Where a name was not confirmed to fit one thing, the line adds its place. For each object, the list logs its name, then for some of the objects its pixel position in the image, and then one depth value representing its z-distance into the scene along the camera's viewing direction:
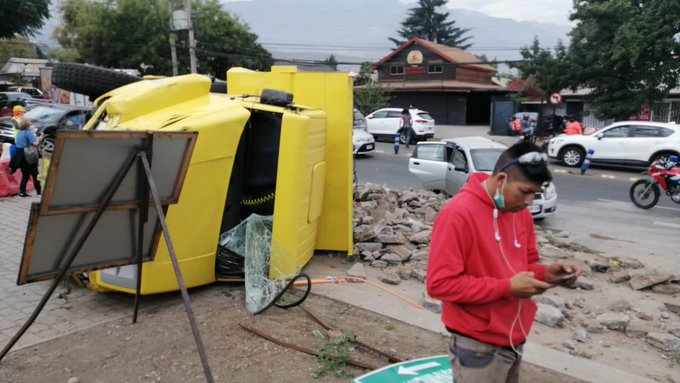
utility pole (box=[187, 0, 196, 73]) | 26.23
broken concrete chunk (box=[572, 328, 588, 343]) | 5.05
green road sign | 3.74
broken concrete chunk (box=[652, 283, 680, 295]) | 6.78
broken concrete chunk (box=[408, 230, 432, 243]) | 7.79
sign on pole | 26.89
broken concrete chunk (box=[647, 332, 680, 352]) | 4.96
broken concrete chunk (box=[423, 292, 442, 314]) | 5.40
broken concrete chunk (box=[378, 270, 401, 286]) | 6.36
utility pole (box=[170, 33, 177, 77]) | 30.62
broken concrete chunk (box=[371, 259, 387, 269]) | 6.99
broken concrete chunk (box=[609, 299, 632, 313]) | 6.16
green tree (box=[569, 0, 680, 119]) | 21.31
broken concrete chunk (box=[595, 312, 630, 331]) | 5.46
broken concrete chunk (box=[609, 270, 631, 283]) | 7.25
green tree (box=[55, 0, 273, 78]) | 37.38
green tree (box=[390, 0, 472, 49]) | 73.94
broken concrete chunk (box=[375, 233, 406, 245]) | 7.50
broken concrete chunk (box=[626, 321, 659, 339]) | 5.30
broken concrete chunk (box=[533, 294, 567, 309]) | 5.91
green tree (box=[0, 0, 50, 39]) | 24.80
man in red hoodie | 2.23
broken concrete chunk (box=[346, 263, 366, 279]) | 6.27
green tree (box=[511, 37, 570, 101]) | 25.48
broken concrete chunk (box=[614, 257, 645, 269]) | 7.80
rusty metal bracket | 4.03
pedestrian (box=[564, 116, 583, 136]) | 19.69
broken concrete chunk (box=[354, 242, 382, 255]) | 7.25
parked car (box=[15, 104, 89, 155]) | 16.92
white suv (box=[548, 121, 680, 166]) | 16.78
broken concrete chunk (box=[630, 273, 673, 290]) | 6.87
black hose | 4.93
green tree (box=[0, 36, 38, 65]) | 59.29
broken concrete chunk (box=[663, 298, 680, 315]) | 6.16
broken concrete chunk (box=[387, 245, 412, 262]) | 7.24
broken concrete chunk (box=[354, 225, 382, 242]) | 7.44
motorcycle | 11.91
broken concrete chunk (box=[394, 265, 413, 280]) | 6.70
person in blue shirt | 10.80
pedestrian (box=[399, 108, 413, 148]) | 24.22
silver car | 10.81
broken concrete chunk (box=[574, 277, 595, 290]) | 6.92
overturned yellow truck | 5.03
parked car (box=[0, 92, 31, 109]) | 28.17
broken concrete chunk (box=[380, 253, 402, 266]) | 7.09
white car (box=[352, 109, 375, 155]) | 19.65
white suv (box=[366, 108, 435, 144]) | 25.05
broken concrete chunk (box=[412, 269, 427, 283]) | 6.60
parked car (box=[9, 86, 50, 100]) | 37.46
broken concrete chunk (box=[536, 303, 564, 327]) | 5.32
